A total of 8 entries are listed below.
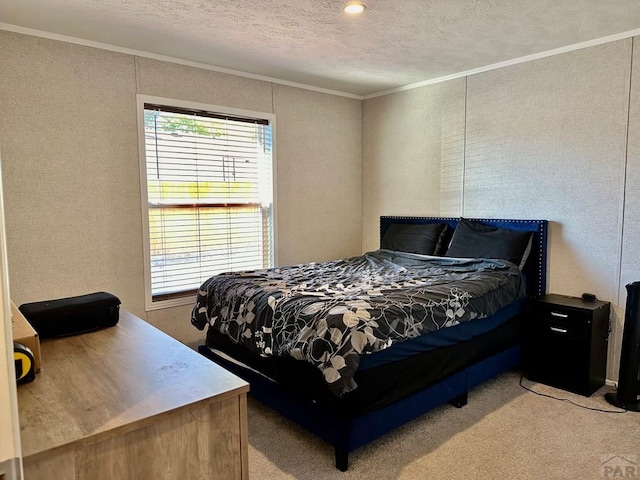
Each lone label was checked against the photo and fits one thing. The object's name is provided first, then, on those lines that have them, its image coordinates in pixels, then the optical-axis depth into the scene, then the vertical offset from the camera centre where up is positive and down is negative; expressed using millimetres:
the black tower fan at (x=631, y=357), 2883 -1037
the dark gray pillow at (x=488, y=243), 3551 -366
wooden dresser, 1010 -529
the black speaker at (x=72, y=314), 1676 -448
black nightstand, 3096 -1037
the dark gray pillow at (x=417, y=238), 4145 -380
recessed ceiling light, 2619 +1139
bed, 2248 -742
